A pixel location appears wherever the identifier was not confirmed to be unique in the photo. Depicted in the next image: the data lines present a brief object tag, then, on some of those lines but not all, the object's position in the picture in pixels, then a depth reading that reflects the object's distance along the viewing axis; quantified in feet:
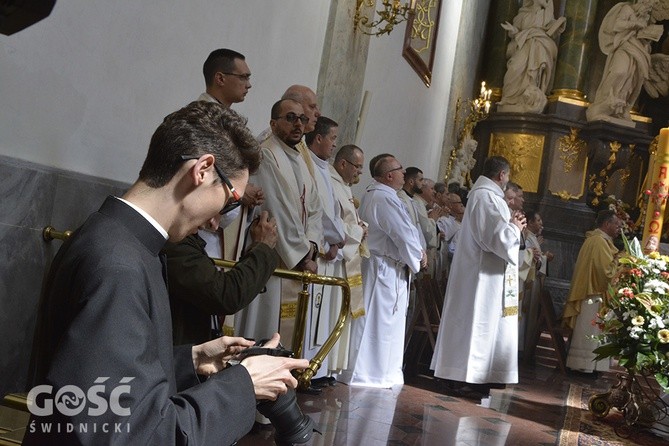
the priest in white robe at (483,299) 25.68
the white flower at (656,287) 21.20
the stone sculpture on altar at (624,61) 53.62
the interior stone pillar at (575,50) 55.21
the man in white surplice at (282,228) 16.69
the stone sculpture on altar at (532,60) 55.42
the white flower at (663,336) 20.51
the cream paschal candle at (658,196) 21.44
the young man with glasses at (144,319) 5.31
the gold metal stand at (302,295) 11.77
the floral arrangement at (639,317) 20.89
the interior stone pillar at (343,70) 25.08
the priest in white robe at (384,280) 24.70
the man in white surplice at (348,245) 22.70
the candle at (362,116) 28.48
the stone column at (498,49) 57.72
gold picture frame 37.47
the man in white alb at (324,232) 19.93
